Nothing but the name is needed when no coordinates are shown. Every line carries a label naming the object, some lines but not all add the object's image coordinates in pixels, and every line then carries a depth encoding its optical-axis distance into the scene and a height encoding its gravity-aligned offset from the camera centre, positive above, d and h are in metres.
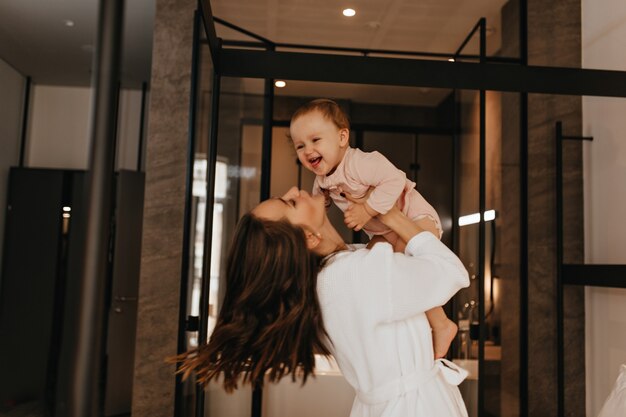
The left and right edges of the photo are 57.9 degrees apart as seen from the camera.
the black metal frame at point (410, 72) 1.27 +0.43
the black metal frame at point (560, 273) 2.85 -0.07
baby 1.42 +0.21
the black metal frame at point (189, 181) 1.41 +0.17
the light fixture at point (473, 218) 3.11 +0.22
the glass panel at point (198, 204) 2.27 +0.22
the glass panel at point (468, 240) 3.07 +0.09
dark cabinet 4.55 -0.35
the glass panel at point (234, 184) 2.93 +0.34
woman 1.19 -0.12
